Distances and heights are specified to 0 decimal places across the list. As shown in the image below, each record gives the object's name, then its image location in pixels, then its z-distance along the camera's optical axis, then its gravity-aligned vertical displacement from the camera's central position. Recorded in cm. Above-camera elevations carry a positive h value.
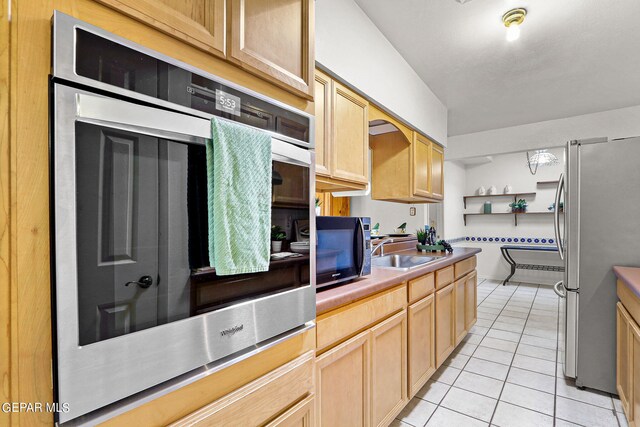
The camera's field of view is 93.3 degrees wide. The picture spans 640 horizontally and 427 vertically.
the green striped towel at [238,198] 73 +4
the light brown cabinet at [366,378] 121 -76
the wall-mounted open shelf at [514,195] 561 +30
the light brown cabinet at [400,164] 268 +43
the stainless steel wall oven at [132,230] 53 -4
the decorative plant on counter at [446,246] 286 -34
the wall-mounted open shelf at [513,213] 542 -4
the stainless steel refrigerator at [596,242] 200 -22
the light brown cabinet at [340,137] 159 +43
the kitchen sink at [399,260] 245 -42
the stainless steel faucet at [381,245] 257 -29
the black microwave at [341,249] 137 -19
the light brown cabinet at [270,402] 75 -54
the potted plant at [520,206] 559 +9
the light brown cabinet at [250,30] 70 +50
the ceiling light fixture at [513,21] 190 +124
